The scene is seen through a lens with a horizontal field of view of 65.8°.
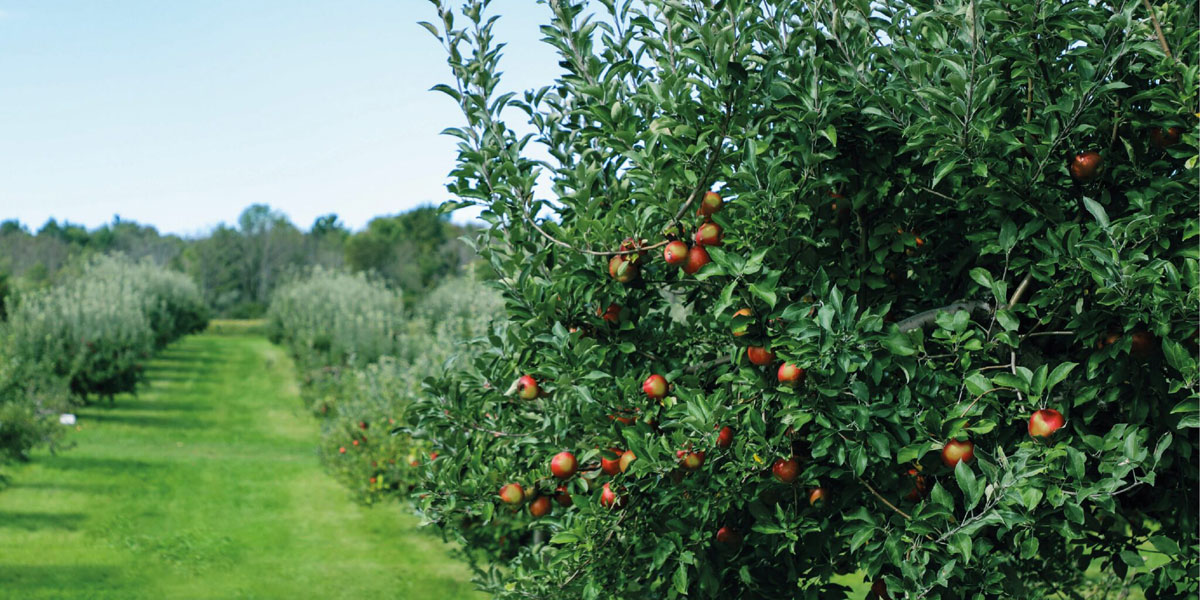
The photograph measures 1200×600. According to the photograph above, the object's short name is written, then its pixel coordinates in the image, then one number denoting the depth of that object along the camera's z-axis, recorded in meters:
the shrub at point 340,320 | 18.62
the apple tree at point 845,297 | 2.59
